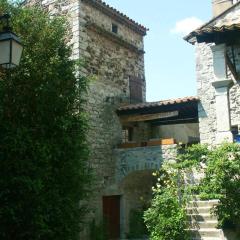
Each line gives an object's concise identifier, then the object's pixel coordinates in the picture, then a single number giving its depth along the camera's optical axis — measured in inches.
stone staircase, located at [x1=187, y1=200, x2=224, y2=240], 337.7
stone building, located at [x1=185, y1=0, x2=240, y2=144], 335.9
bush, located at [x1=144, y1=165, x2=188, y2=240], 340.2
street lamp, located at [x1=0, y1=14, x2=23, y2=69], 188.7
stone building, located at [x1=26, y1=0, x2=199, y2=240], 509.0
